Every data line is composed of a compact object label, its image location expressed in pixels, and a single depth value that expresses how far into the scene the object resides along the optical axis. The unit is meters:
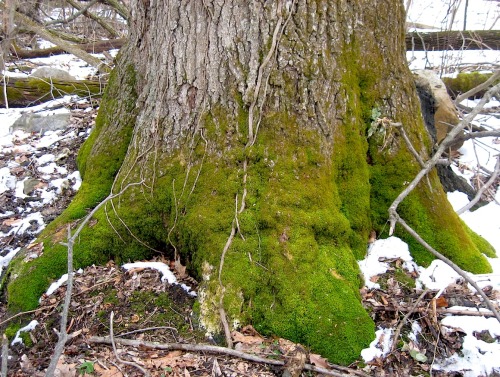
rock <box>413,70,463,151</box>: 5.07
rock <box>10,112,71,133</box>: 6.12
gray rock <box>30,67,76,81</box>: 7.81
